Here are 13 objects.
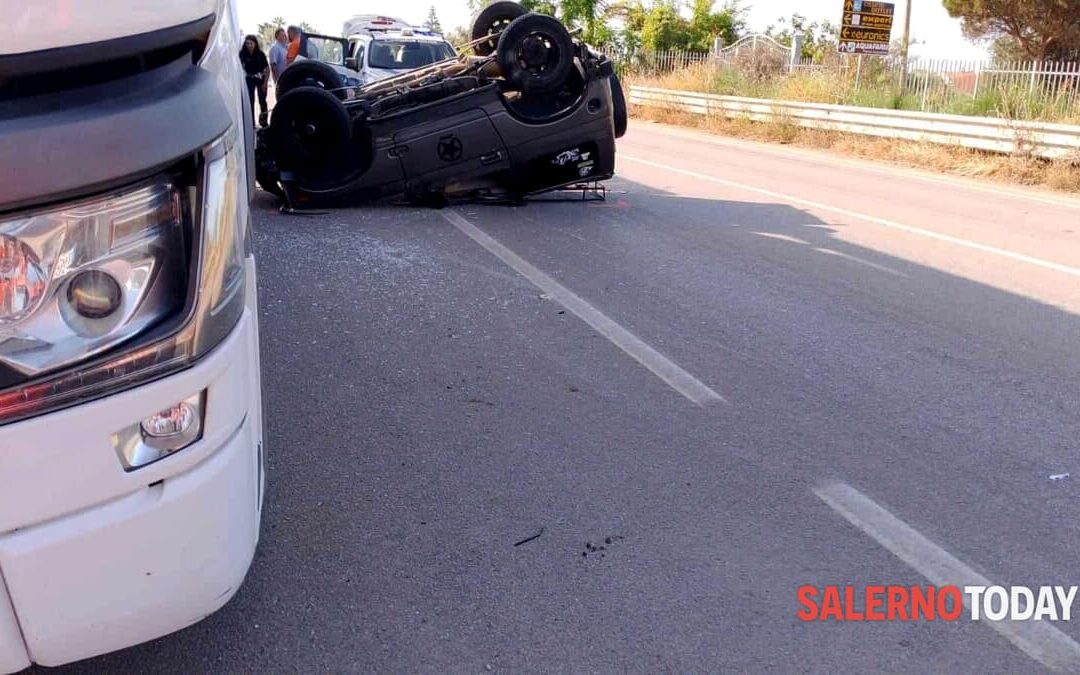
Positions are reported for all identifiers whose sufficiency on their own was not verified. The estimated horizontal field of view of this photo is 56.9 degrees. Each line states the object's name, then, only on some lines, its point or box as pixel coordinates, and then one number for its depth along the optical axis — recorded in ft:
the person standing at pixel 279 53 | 52.85
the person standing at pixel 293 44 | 50.80
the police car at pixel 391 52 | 56.44
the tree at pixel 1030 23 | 106.63
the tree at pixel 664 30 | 131.13
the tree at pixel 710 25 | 133.08
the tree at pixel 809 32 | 125.45
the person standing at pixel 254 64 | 45.06
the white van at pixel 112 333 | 6.09
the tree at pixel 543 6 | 126.00
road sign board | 73.77
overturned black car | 31.35
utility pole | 68.83
